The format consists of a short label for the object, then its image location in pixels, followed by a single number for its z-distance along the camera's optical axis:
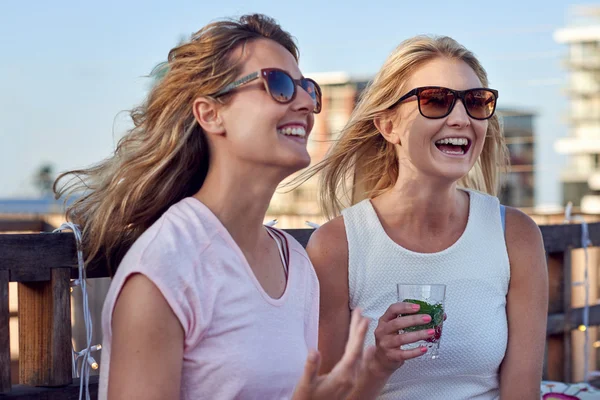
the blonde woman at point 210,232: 1.96
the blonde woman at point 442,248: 2.77
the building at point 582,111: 68.06
